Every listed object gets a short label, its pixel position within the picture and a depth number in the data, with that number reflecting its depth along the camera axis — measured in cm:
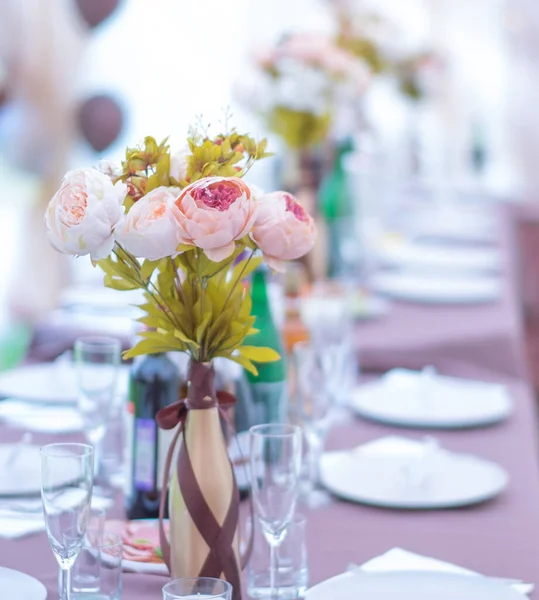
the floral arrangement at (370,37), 554
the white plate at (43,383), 298
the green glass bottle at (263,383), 259
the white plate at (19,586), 218
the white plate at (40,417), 284
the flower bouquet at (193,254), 209
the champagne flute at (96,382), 257
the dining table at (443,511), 234
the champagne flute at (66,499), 211
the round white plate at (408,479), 254
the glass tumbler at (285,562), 226
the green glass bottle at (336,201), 454
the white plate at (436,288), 444
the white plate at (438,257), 527
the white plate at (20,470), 252
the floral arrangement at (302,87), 417
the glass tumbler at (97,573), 218
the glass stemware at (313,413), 258
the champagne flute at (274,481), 221
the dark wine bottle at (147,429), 243
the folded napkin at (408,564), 230
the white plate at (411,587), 220
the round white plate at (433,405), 294
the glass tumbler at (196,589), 205
